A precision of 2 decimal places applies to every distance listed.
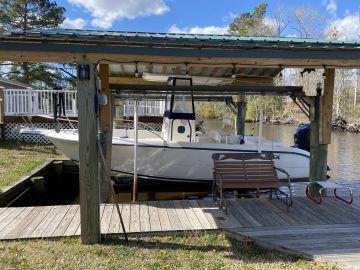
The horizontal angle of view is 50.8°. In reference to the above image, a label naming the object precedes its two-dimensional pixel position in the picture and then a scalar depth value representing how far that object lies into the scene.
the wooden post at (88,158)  4.61
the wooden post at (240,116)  11.70
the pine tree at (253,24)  46.66
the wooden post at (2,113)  14.30
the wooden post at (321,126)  6.80
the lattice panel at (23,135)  14.87
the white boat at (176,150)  9.37
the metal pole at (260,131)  8.67
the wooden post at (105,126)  6.82
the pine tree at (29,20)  29.55
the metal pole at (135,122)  7.61
